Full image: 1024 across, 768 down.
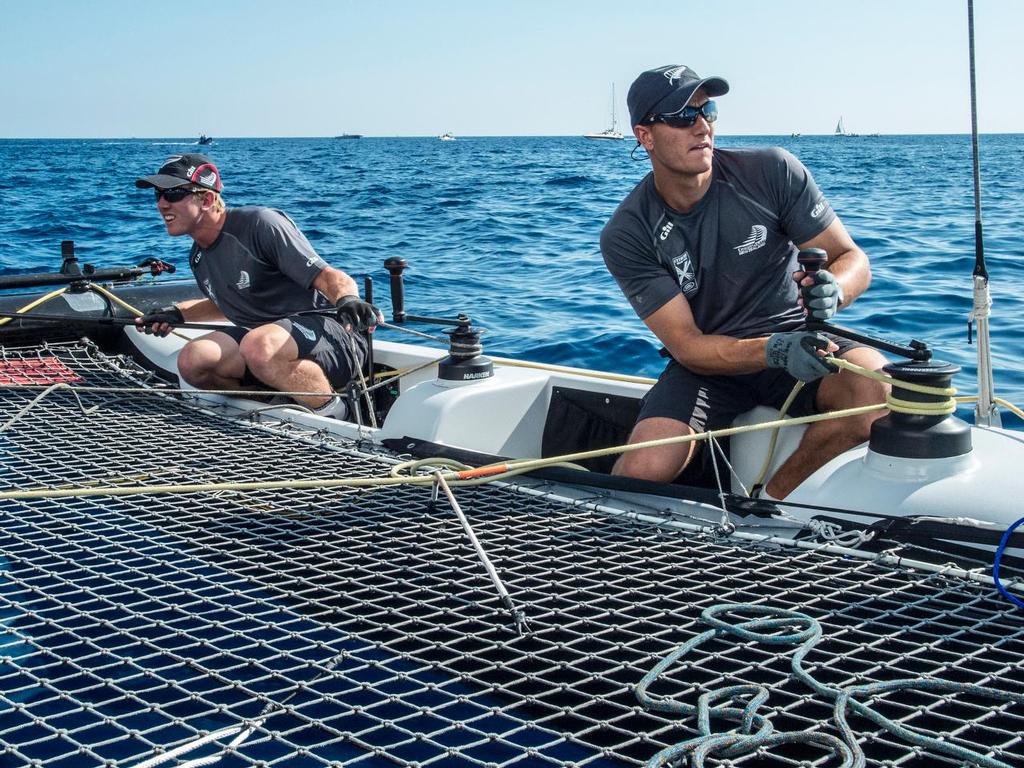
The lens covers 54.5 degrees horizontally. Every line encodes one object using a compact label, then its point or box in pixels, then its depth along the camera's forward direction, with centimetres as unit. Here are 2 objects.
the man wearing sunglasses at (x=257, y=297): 448
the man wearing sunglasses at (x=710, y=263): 321
